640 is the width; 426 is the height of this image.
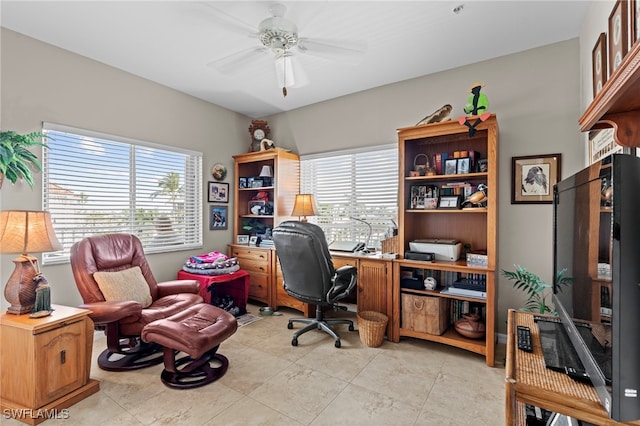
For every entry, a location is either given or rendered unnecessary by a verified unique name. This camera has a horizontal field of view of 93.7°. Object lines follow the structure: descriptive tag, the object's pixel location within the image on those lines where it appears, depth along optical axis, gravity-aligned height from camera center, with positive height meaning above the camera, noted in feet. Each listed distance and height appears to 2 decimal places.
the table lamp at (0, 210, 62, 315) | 6.04 -0.76
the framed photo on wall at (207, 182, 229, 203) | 13.17 +0.87
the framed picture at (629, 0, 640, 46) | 4.21 +2.84
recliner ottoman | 6.50 -2.84
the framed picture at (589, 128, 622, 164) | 5.58 +1.47
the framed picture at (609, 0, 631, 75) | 4.62 +2.98
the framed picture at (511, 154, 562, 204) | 8.51 +1.07
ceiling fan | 7.09 +4.61
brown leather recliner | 7.21 -2.36
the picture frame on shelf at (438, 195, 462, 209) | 9.14 +0.36
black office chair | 8.54 -1.68
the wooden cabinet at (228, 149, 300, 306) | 12.54 +0.33
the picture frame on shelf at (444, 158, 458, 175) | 9.11 +1.46
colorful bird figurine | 8.26 +3.05
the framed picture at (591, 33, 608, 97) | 5.87 +3.17
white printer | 8.91 -1.04
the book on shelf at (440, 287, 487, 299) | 8.26 -2.23
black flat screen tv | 2.43 -0.62
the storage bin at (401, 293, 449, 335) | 8.80 -3.00
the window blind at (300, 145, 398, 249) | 11.43 +0.92
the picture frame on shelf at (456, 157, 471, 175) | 8.89 +1.45
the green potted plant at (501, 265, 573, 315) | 7.37 -1.99
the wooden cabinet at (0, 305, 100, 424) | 5.73 -3.04
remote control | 4.19 -1.84
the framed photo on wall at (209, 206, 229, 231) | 13.24 -0.24
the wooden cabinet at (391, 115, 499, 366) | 8.16 -0.17
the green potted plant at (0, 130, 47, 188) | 7.34 +1.42
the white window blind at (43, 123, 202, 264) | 8.95 +0.75
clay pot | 8.36 -3.19
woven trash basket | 8.83 -3.50
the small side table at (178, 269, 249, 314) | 10.84 -2.88
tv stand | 2.89 -1.88
